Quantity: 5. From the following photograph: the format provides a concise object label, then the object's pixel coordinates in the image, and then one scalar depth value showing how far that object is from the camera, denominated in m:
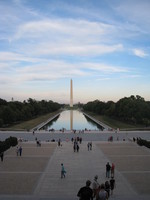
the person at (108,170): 13.14
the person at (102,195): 6.78
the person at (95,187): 9.18
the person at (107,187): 9.56
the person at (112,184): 10.75
